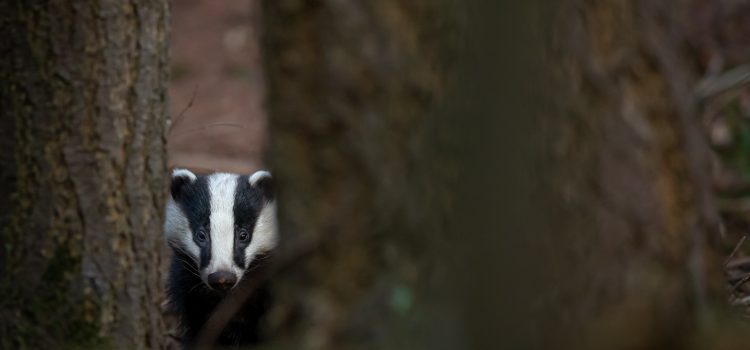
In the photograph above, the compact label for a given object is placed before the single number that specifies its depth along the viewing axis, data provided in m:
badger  12.34
